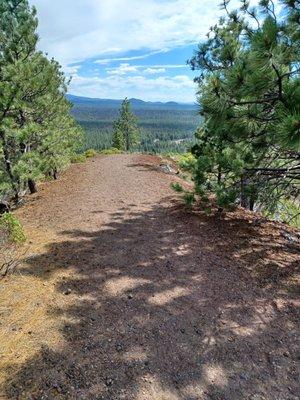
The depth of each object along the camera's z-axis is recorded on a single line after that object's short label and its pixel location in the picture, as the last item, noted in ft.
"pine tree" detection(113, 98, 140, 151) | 139.90
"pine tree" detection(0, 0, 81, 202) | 25.93
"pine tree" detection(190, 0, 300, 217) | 13.46
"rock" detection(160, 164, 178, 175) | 56.32
